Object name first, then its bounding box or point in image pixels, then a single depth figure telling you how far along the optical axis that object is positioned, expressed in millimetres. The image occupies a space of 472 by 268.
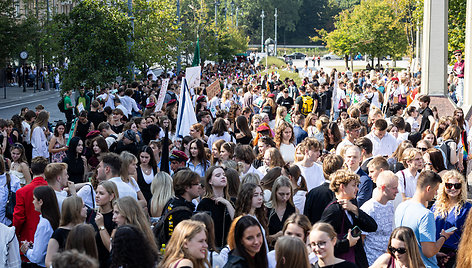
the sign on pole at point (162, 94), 17292
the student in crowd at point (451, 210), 7770
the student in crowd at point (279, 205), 8016
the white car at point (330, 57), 111812
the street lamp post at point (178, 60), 40697
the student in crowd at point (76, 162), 11680
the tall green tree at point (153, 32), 31155
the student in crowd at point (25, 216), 8289
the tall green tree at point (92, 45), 23656
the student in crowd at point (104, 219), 6996
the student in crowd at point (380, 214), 7633
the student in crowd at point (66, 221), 6855
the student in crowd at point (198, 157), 10734
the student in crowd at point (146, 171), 10359
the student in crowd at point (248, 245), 6242
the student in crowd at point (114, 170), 9016
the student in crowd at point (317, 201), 8242
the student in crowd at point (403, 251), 6242
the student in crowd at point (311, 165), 9998
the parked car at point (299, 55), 112525
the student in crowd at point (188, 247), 5898
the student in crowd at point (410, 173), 9469
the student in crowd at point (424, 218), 7273
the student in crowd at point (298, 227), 6668
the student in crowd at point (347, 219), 7047
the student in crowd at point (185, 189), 7828
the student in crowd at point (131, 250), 5426
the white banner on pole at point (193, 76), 19359
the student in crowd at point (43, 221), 7359
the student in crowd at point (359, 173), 8945
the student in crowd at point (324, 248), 6035
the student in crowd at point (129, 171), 9242
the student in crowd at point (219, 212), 7867
